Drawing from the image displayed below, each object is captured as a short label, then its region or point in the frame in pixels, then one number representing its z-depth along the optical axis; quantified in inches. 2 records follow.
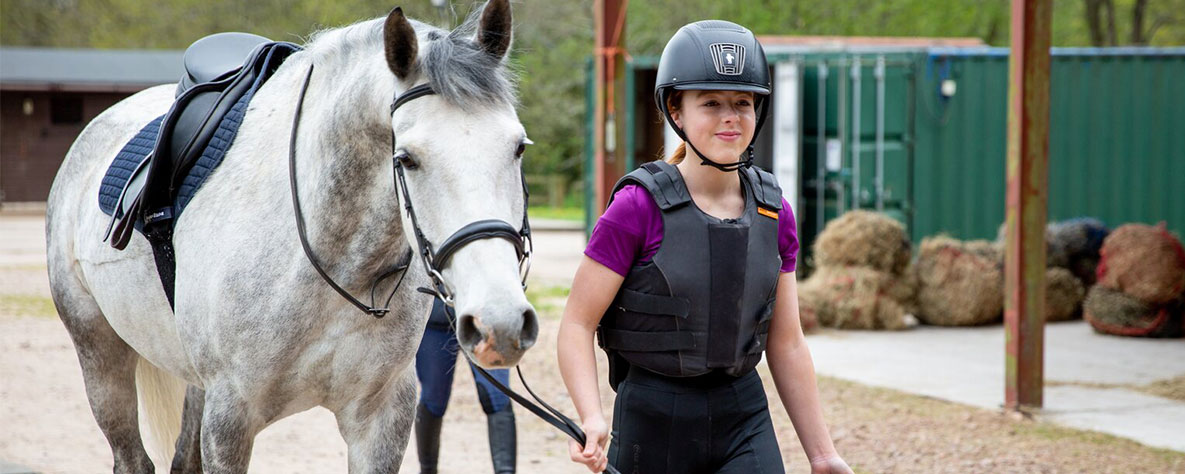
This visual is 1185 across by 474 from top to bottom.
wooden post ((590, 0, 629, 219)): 388.5
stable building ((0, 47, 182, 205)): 1139.9
